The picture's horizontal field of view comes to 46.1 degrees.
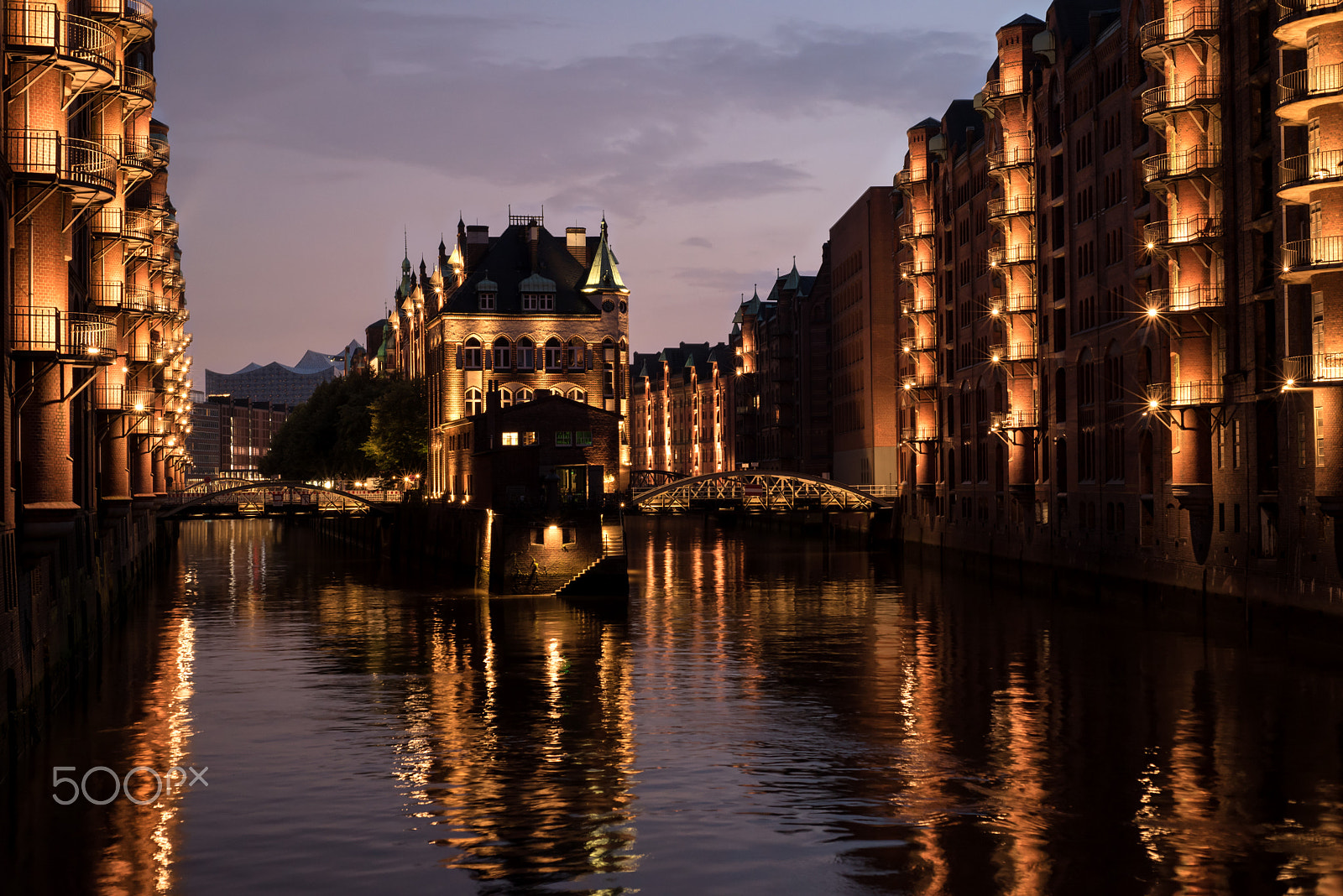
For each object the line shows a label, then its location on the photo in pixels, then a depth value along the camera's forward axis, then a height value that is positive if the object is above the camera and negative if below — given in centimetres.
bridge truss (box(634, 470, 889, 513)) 10600 -69
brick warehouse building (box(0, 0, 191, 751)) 3738 +501
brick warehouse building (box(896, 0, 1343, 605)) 4834 +748
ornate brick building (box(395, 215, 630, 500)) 11375 +1184
